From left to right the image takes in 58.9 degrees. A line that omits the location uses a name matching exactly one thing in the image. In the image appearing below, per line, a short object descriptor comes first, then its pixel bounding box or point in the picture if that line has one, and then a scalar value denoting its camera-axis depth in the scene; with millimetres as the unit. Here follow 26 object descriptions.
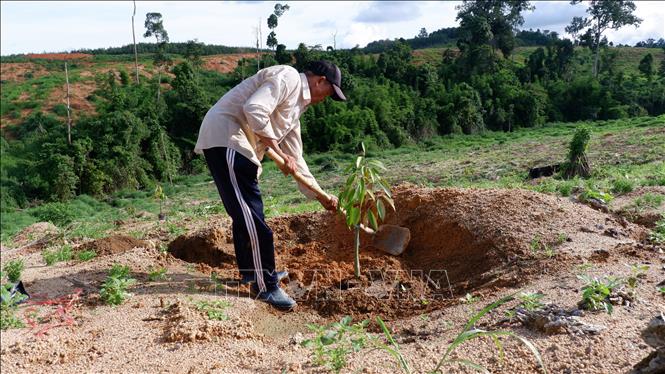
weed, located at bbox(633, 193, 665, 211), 5047
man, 3545
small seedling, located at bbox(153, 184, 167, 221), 7038
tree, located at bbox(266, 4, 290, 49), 25859
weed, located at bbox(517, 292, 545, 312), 2938
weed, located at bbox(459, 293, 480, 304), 3325
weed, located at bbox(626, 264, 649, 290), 3092
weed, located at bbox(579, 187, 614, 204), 5348
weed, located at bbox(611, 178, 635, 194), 5688
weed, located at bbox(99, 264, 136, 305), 3547
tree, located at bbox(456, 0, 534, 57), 28359
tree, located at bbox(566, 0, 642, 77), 24312
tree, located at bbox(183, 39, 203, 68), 29812
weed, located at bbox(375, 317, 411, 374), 2303
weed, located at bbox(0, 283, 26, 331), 3115
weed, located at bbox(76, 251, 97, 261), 4521
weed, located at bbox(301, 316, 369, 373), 2582
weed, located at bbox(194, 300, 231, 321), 3322
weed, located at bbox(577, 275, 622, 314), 2889
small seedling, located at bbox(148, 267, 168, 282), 4020
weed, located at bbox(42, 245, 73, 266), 4574
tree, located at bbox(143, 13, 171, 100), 27781
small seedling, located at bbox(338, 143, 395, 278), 3787
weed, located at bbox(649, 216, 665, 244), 4014
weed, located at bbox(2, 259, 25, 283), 3891
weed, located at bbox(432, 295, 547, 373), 2254
